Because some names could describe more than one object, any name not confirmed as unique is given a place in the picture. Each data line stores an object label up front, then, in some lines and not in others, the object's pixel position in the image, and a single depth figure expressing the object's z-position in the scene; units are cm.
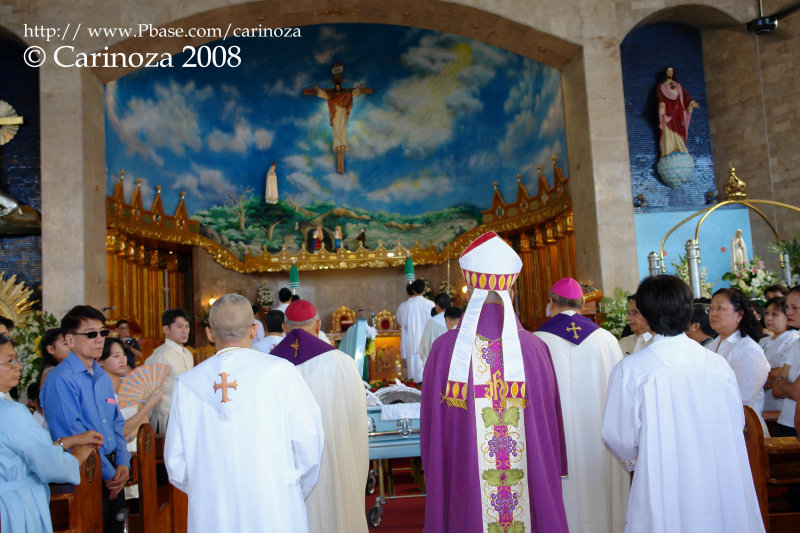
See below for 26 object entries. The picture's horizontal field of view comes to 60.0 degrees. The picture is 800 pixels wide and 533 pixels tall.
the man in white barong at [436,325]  832
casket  465
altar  1253
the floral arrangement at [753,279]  775
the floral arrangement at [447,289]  1490
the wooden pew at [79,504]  328
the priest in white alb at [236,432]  294
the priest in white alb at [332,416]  416
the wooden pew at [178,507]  438
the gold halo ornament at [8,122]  1037
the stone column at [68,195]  981
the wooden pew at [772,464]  327
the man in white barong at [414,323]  988
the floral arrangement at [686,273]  942
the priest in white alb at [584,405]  425
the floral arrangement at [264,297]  1531
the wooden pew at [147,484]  381
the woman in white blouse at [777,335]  492
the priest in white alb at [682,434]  291
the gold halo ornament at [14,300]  986
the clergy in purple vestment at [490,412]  326
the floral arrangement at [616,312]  921
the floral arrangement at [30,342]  830
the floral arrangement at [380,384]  570
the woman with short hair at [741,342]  414
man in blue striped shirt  391
